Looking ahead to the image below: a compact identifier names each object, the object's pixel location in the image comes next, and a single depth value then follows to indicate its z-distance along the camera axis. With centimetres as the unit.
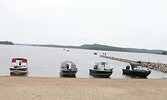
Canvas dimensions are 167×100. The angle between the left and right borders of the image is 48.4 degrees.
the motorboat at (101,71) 2442
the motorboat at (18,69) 2456
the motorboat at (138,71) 2612
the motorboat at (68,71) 2405
